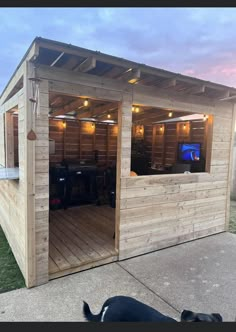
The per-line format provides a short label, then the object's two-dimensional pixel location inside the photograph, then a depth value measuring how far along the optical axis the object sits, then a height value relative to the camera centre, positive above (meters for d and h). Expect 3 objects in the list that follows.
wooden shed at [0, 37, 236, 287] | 2.69 -0.48
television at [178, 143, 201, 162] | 6.02 -0.13
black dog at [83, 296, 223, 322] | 1.61 -1.24
